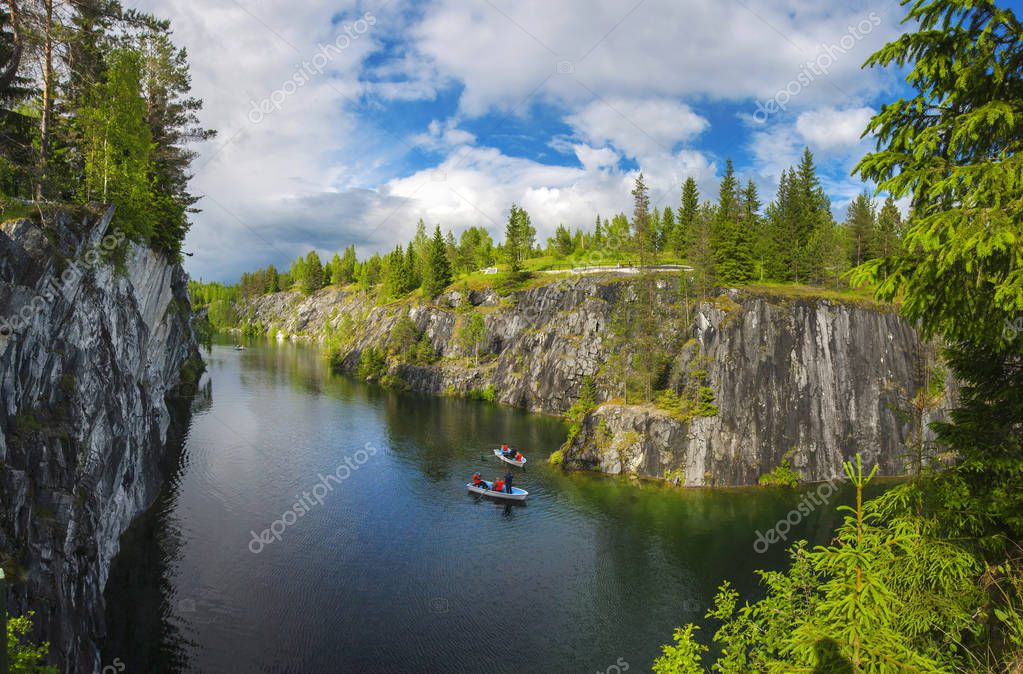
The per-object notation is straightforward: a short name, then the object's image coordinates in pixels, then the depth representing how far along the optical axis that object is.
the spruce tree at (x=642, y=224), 63.58
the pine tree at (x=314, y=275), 178.38
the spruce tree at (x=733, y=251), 57.66
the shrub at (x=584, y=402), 64.69
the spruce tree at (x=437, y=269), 103.00
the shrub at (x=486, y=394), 85.06
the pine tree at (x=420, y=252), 119.75
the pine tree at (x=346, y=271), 172.38
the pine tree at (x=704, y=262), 55.81
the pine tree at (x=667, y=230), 103.91
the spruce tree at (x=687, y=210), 88.94
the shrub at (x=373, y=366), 97.81
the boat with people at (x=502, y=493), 40.53
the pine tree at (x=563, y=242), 127.56
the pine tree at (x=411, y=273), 117.38
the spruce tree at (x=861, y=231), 63.78
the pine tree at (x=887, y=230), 61.03
